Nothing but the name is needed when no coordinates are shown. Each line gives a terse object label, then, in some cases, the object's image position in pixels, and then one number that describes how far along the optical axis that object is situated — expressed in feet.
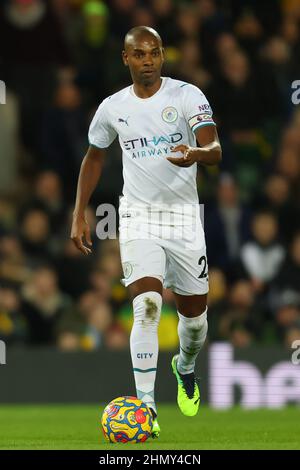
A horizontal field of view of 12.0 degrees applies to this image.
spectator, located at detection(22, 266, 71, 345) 47.19
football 28.76
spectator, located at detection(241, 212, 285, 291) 49.55
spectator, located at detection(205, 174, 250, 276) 50.01
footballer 29.81
